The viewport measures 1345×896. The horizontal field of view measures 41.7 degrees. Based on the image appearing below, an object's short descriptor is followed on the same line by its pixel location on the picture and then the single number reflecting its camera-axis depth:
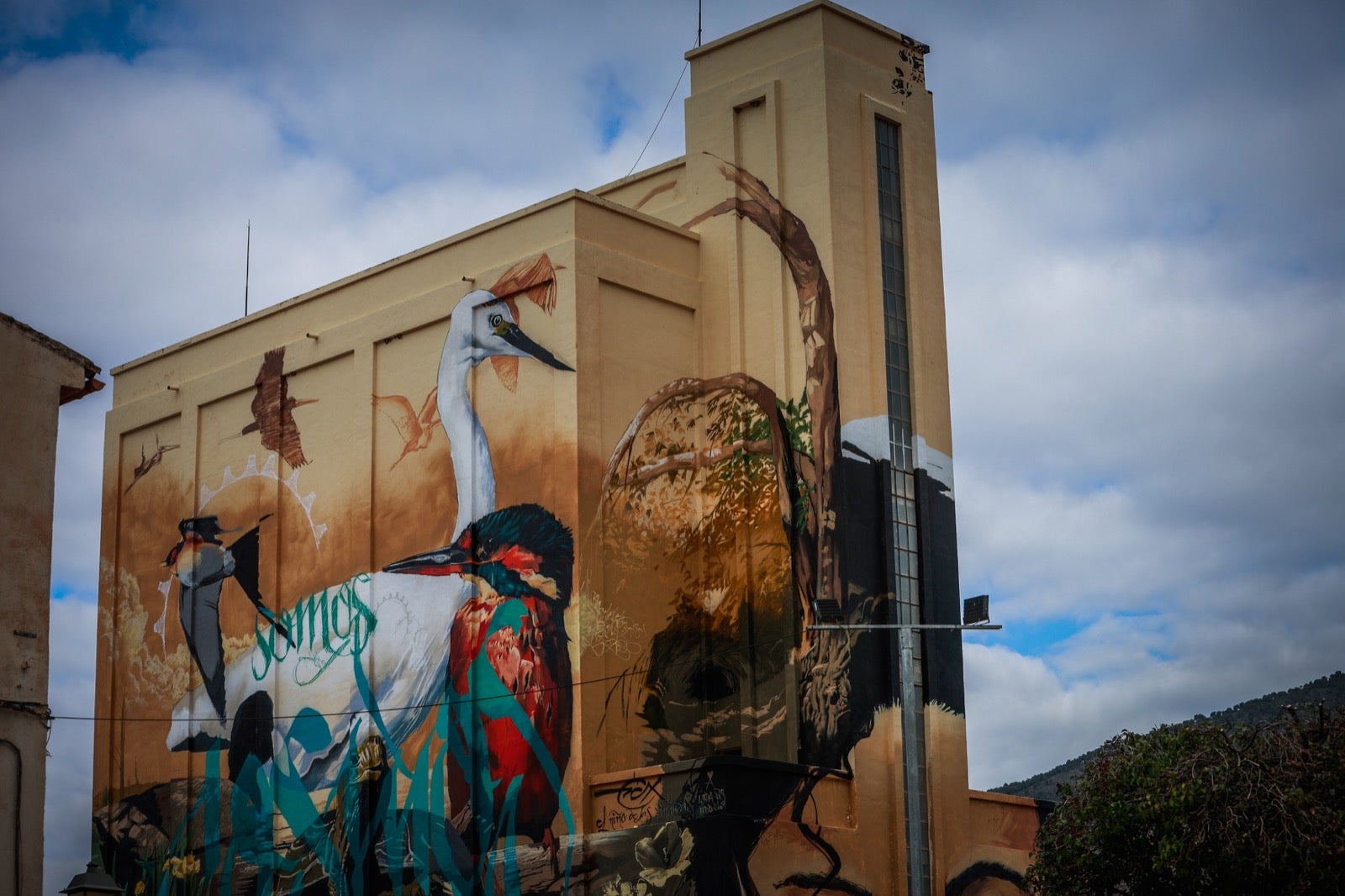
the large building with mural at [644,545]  25.89
